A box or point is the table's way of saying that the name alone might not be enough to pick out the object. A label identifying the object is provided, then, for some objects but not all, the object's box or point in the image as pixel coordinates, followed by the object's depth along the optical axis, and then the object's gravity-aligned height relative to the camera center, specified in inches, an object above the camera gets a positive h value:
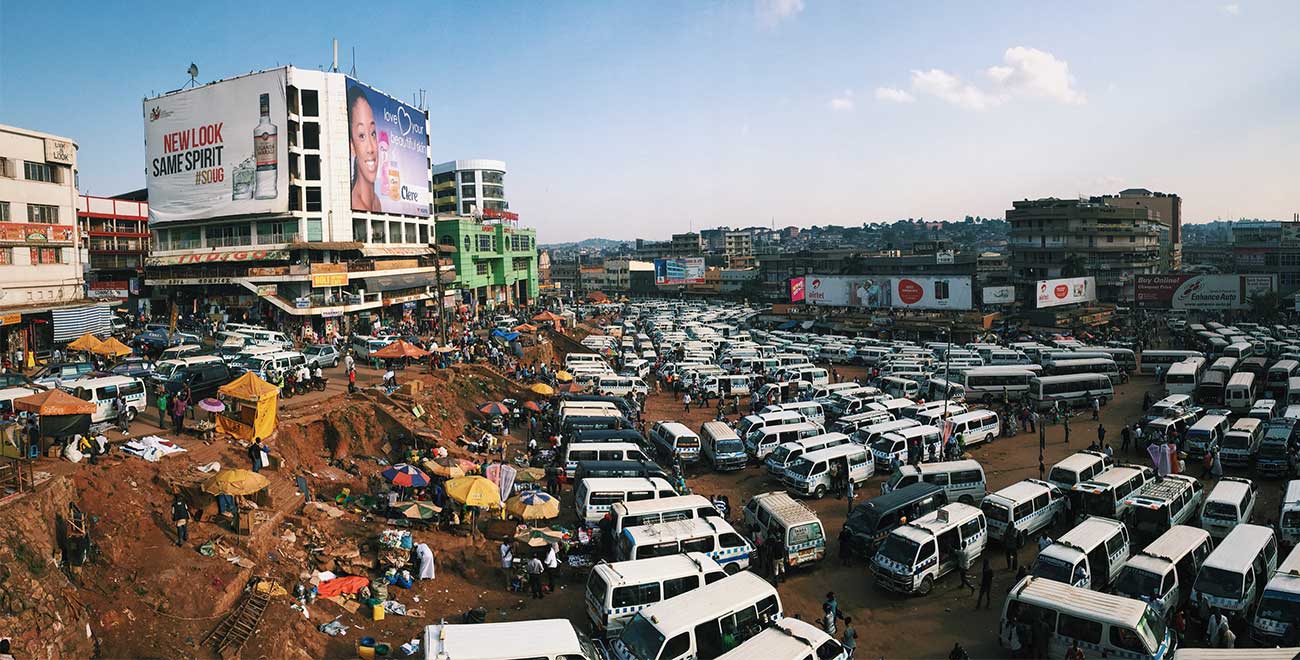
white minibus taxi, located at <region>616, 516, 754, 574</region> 604.4 -217.6
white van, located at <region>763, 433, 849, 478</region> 909.8 -216.1
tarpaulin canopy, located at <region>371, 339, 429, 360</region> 1205.0 -112.4
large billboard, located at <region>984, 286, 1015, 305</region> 2336.4 -85.6
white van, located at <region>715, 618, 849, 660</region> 420.2 -211.8
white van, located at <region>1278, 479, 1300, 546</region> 633.6 -221.1
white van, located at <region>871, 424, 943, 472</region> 941.8 -222.9
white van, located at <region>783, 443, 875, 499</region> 857.5 -229.5
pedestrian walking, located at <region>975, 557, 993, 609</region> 580.1 -242.3
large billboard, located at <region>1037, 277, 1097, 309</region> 2325.3 -80.9
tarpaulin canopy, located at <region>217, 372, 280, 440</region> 775.7 -128.6
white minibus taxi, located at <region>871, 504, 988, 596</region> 598.5 -230.4
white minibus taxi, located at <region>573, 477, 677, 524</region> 731.4 -213.8
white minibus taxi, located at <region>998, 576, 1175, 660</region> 452.4 -222.3
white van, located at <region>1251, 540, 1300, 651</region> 475.5 -224.8
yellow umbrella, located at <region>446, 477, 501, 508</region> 685.9 -194.9
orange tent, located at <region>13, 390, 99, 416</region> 612.4 -94.3
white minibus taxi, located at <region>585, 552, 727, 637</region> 515.2 -218.5
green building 2642.7 +83.9
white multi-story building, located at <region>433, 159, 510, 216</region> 3922.2 +502.3
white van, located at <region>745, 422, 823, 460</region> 1001.5 -219.9
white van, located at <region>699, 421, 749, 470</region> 976.3 -230.5
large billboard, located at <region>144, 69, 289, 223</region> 1904.5 +354.3
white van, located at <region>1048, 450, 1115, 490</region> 774.5 -212.1
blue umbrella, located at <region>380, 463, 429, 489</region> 729.6 -190.6
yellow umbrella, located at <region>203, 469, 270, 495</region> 607.5 -161.0
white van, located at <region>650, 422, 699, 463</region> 987.8 -223.4
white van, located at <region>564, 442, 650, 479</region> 893.2 -208.4
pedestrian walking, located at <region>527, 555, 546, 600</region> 612.4 -242.2
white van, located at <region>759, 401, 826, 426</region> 1163.3 -215.5
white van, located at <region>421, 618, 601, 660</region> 407.5 -201.5
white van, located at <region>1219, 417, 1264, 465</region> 895.7 -221.0
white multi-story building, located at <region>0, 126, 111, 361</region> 1199.6 +71.7
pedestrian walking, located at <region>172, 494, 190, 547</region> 567.5 -177.6
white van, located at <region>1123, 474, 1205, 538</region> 682.8 -225.1
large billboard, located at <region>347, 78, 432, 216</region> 2064.5 +376.8
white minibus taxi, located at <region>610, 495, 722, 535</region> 661.3 -210.1
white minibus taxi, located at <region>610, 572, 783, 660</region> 453.1 -217.1
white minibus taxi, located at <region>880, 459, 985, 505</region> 792.9 -221.8
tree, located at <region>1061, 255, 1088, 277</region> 2938.0 -4.0
